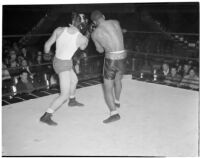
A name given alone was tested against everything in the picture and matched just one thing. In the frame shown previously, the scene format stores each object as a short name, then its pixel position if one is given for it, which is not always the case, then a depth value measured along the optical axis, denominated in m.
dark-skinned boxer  2.62
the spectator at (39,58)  5.55
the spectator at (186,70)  4.64
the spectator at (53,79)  4.53
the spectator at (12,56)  4.72
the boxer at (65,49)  2.55
